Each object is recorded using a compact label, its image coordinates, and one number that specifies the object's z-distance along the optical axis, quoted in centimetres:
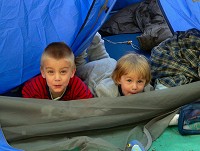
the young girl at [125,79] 216
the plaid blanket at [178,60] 227
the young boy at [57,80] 210
